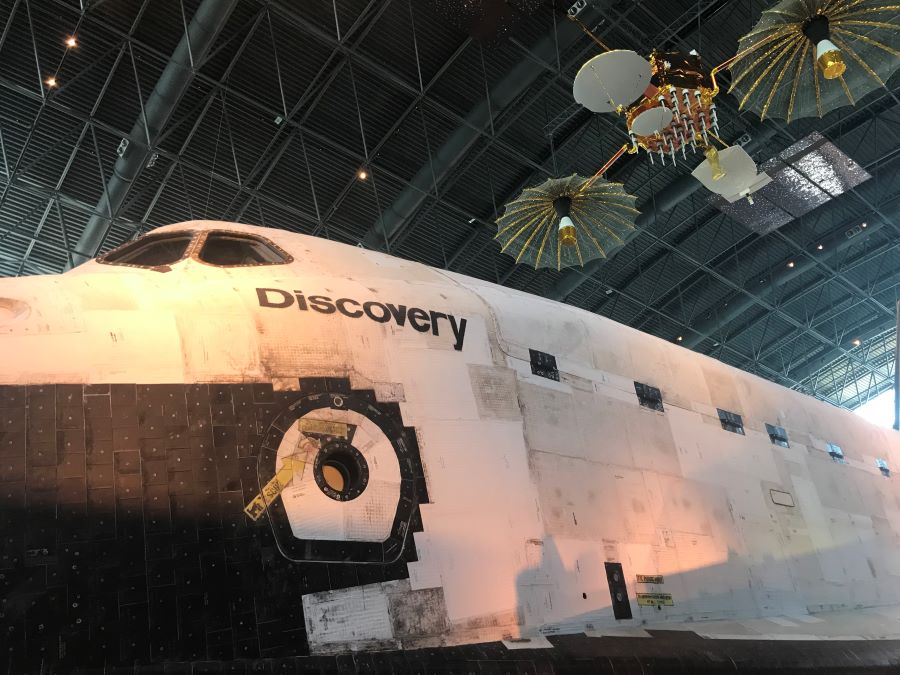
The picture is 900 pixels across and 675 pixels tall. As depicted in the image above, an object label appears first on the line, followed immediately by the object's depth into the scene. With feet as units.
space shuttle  12.28
